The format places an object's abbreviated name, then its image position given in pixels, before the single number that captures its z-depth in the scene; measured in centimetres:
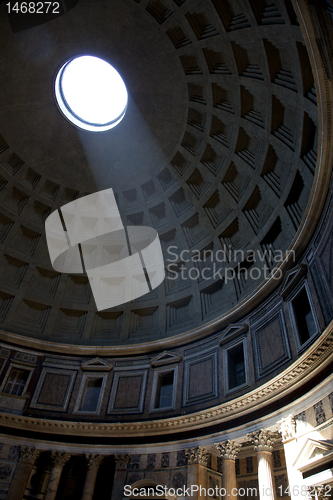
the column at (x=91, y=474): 1705
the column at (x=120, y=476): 1637
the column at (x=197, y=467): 1492
